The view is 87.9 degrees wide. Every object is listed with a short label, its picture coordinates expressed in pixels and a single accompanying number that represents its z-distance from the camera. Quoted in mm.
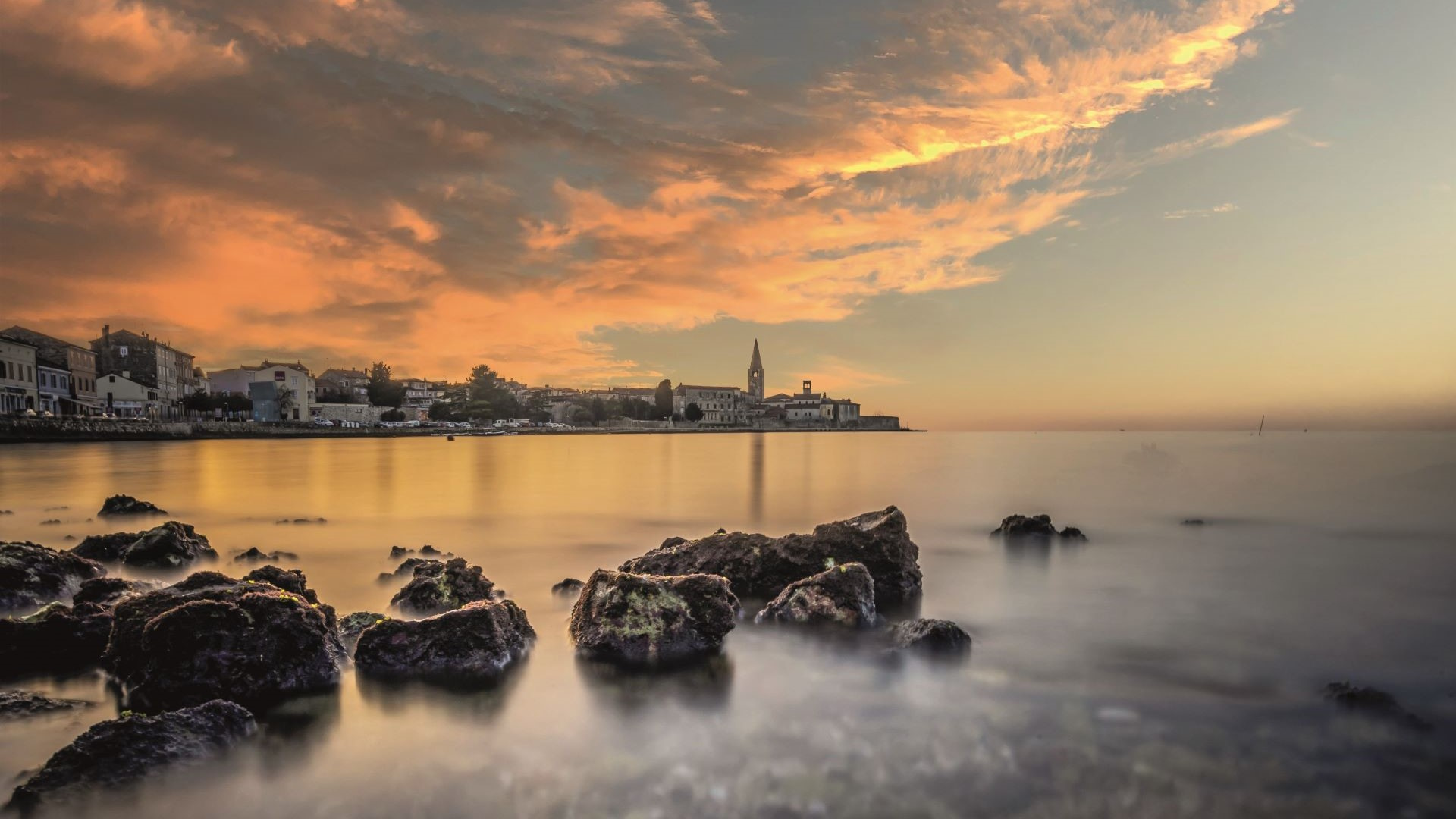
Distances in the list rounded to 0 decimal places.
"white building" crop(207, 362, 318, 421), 105250
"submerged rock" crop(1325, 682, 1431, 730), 6539
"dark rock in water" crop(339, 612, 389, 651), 7352
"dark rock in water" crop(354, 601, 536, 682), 6652
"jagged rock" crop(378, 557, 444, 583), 11625
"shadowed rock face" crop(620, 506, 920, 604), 9852
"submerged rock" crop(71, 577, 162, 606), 7992
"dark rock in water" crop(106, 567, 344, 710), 5914
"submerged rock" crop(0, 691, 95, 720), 5695
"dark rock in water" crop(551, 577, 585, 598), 10289
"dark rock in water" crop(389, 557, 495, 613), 8781
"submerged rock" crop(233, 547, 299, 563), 12906
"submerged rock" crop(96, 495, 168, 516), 19344
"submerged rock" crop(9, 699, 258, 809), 4547
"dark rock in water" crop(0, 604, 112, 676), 6723
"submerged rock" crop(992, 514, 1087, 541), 16547
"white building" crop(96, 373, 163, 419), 82725
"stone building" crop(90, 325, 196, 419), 89312
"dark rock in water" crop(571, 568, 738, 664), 7297
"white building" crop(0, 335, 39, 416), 61375
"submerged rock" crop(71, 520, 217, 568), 11570
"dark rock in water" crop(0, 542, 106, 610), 9043
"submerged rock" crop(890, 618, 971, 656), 7723
